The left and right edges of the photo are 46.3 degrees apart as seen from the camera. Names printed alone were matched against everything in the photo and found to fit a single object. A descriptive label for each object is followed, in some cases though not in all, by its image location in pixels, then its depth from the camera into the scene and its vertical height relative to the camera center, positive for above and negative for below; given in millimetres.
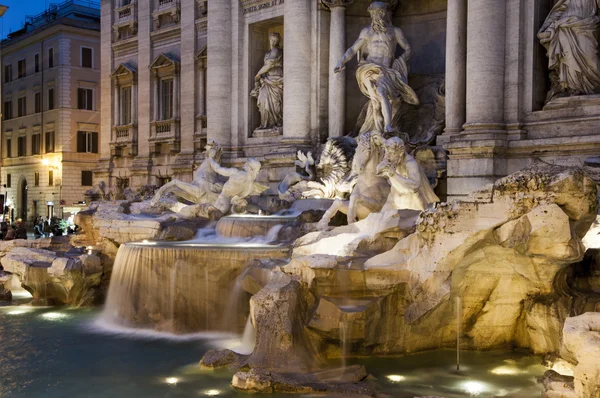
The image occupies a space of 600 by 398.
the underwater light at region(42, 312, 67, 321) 12055 -2255
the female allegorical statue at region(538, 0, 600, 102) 12352 +2549
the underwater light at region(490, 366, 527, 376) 8148 -2158
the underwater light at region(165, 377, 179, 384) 8086 -2253
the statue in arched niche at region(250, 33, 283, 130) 18578 +2653
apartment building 36906 +3984
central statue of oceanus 14977 +2521
